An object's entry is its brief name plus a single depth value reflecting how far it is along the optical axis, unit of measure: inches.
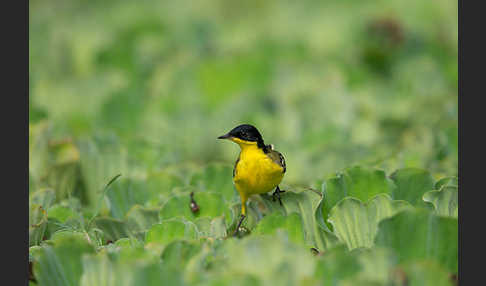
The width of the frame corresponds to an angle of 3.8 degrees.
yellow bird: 232.3
